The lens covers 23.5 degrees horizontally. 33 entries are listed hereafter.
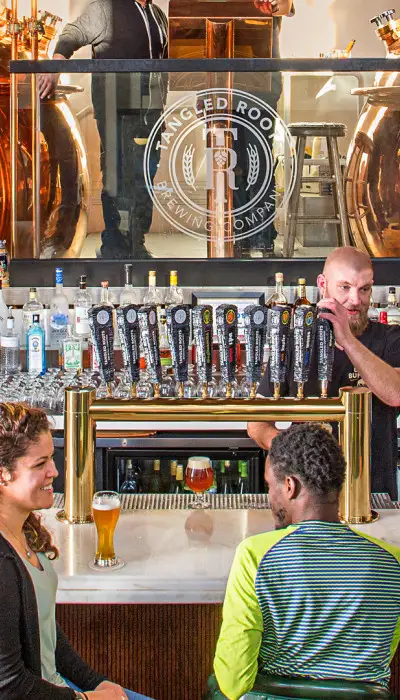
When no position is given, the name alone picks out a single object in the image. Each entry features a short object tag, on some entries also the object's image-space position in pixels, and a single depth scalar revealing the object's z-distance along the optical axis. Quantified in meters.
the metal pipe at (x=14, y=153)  4.91
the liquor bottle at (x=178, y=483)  4.36
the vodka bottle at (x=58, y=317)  4.89
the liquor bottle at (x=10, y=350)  4.72
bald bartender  3.00
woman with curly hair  1.78
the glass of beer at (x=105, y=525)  2.26
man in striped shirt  1.80
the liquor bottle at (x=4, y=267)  4.93
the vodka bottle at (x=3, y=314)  4.87
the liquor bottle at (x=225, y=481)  4.38
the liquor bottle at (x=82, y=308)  4.82
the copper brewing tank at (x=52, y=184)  4.93
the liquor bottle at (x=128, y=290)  4.95
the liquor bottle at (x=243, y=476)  4.35
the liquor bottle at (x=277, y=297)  4.90
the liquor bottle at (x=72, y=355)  4.71
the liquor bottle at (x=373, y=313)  4.84
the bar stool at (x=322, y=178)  4.89
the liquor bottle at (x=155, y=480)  4.38
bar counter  2.21
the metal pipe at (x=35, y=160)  4.91
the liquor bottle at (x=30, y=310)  4.83
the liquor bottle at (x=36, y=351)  4.70
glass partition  4.87
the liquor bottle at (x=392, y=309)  4.84
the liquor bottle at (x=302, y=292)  4.78
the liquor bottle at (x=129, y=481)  4.34
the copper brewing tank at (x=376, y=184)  4.91
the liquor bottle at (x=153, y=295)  4.93
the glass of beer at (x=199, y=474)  2.64
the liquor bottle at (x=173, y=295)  4.96
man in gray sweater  4.87
